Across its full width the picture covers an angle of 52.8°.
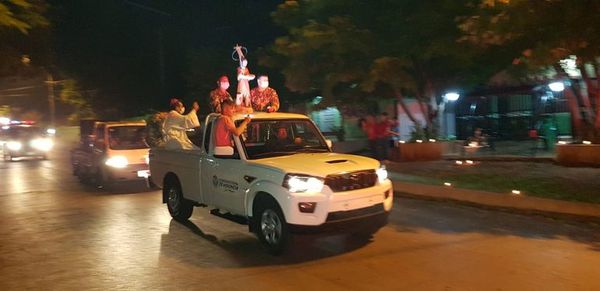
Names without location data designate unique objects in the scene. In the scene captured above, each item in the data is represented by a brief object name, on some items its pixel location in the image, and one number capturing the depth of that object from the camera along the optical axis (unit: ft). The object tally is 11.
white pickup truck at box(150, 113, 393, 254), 23.80
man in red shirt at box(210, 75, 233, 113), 37.32
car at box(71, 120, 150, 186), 47.55
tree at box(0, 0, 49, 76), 30.42
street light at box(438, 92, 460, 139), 71.72
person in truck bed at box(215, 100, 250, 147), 27.89
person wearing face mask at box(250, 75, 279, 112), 39.01
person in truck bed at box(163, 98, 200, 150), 34.49
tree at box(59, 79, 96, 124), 121.60
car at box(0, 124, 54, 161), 83.56
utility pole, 127.26
